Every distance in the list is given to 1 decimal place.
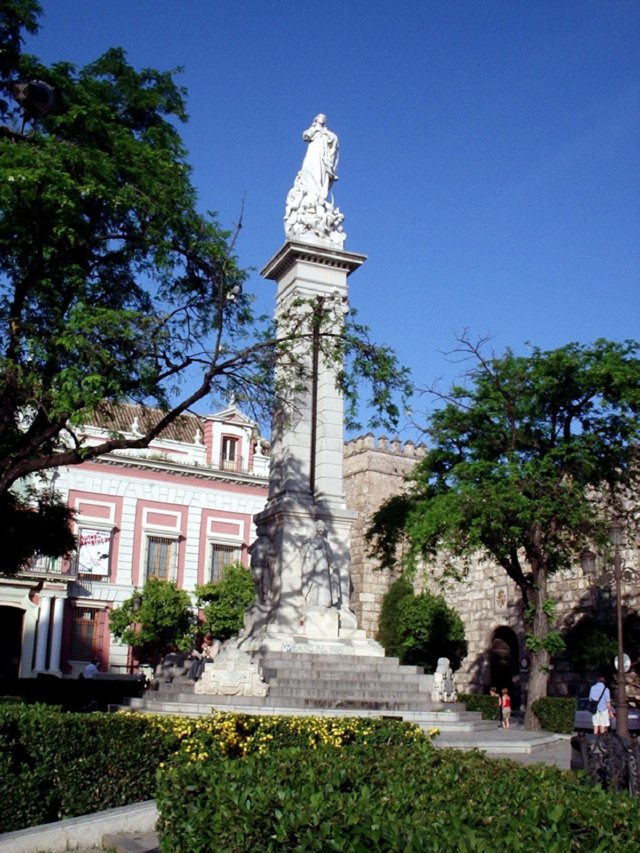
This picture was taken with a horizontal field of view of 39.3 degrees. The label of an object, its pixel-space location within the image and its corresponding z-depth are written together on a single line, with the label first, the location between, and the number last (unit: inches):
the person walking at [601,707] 679.7
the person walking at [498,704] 895.1
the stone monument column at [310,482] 665.6
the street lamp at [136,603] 1238.9
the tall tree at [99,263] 429.7
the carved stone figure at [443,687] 656.4
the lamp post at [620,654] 588.1
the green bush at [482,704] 876.0
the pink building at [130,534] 1254.9
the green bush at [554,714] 785.6
